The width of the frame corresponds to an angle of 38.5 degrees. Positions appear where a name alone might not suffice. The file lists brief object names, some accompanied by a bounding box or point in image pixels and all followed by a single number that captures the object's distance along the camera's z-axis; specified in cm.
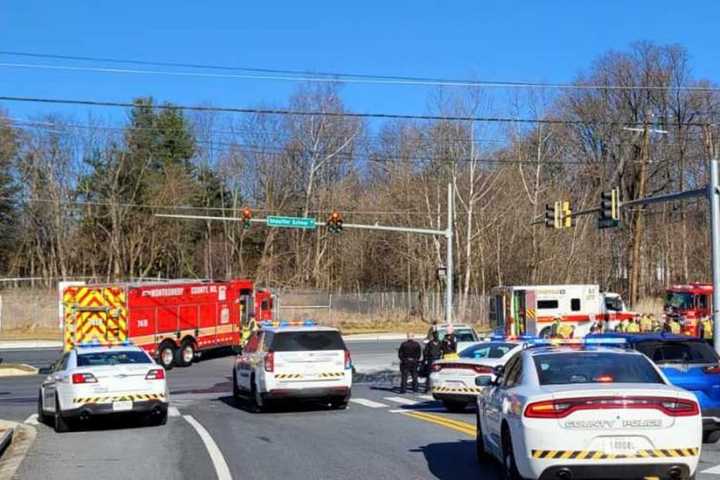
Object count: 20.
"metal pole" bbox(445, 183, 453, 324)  3922
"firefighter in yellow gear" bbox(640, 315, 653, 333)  3766
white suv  2091
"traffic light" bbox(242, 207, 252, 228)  4008
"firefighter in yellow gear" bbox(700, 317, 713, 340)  3749
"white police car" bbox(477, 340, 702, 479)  955
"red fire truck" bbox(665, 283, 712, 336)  4591
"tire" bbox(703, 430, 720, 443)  1541
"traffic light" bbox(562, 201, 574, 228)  3331
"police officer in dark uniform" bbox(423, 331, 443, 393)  2755
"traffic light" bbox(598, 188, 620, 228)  3052
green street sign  4131
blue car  1503
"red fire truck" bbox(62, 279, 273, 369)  3497
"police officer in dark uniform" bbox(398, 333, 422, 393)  2660
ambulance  4553
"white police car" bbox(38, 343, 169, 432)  1780
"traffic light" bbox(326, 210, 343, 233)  3997
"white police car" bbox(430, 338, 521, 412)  2109
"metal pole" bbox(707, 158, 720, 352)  2592
